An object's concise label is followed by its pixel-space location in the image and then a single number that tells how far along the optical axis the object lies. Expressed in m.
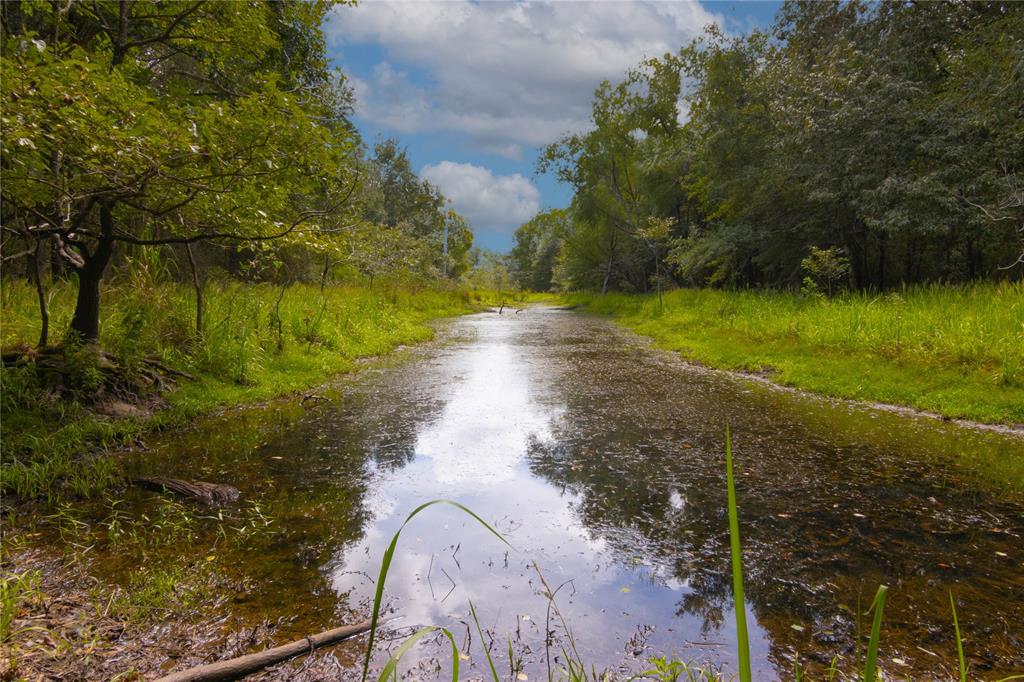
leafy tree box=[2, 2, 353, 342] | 3.82
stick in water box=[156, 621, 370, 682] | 2.12
